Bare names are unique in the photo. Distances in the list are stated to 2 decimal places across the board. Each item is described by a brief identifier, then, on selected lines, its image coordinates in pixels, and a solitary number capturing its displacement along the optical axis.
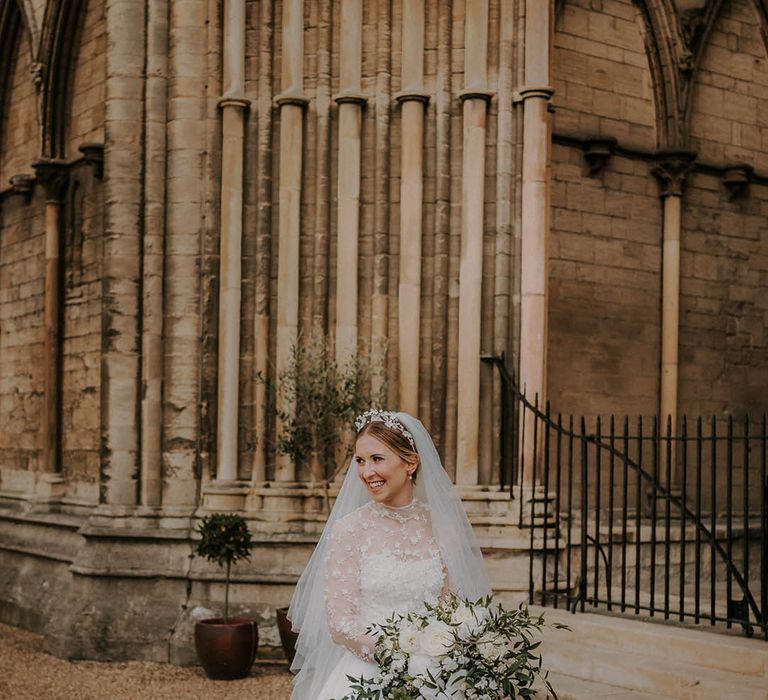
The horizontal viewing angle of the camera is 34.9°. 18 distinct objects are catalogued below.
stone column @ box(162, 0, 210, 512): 9.34
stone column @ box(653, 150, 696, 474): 10.92
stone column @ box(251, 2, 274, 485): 9.17
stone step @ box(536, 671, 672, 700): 6.64
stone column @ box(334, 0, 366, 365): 9.13
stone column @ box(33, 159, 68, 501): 11.17
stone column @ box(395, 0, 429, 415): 9.03
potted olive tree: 8.63
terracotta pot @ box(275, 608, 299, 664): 8.08
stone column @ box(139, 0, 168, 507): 9.35
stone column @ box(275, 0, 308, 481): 9.18
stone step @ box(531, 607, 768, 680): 6.44
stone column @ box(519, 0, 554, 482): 9.02
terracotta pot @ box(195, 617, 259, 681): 8.12
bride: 3.98
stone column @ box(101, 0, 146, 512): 9.41
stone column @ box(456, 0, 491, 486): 8.94
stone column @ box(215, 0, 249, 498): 9.21
